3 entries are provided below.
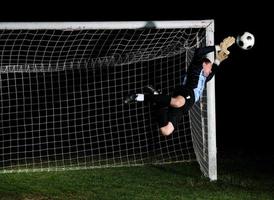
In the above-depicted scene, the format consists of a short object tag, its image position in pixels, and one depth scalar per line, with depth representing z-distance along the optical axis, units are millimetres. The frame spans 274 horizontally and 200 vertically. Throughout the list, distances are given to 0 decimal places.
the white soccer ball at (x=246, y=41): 15643
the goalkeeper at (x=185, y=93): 14929
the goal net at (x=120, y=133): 16895
